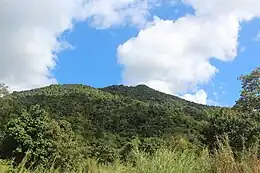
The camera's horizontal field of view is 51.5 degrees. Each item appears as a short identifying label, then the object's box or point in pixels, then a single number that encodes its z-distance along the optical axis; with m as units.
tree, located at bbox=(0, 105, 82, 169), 15.89
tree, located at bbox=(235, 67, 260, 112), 19.61
